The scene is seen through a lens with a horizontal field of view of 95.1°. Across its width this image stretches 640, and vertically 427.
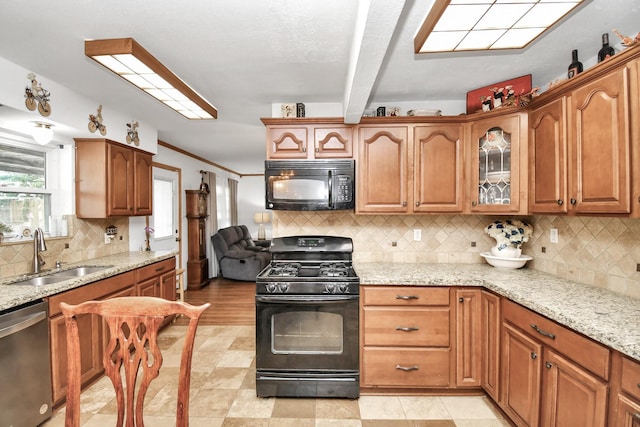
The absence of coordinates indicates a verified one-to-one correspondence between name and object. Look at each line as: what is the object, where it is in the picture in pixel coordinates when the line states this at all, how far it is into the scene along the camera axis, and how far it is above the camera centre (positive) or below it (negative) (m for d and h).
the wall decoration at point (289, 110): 2.71 +0.92
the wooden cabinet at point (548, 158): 1.80 +0.33
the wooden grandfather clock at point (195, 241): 5.20 -0.57
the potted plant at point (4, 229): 2.21 -0.15
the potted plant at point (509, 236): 2.35 -0.22
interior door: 4.45 -0.01
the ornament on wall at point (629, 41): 1.32 +0.77
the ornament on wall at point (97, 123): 2.75 +0.83
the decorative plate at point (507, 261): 2.34 -0.43
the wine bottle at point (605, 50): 1.58 +0.86
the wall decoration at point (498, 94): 2.25 +0.93
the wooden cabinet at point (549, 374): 1.25 -0.83
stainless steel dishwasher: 1.63 -0.93
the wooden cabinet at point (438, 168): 2.46 +0.34
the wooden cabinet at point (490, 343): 1.95 -0.93
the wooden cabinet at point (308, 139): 2.53 +0.61
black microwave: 2.46 +0.21
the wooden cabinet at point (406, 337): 2.13 -0.94
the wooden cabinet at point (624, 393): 1.09 -0.72
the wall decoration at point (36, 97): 2.18 +0.86
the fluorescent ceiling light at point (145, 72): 1.78 +0.96
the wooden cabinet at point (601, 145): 1.41 +0.33
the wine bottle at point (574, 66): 1.83 +0.89
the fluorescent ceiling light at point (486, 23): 1.37 +0.96
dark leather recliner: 5.65 -0.98
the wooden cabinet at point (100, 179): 2.87 +0.31
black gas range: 2.10 -0.94
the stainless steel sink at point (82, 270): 2.56 -0.54
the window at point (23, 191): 2.38 +0.16
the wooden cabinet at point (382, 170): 2.50 +0.34
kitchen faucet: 2.28 -0.28
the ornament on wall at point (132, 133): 3.28 +0.87
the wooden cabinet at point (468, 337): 2.11 -0.93
